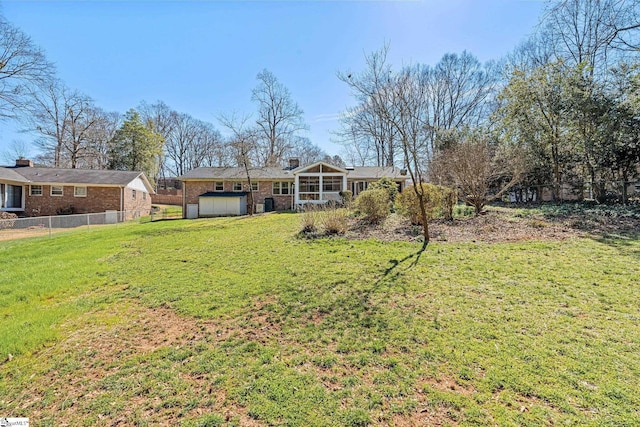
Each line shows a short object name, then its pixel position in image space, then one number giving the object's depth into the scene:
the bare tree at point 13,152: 37.38
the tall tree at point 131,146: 31.25
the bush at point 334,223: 9.75
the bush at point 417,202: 9.94
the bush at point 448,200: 10.91
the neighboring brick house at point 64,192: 20.81
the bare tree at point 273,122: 33.81
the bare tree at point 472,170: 11.57
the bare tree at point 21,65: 17.44
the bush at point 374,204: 10.85
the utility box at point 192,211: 21.99
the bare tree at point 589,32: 8.73
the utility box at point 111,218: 19.37
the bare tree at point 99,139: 33.13
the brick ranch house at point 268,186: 21.58
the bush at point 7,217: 15.11
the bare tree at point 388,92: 8.00
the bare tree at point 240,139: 21.36
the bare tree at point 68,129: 31.02
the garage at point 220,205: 21.42
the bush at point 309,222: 10.30
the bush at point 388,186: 15.73
